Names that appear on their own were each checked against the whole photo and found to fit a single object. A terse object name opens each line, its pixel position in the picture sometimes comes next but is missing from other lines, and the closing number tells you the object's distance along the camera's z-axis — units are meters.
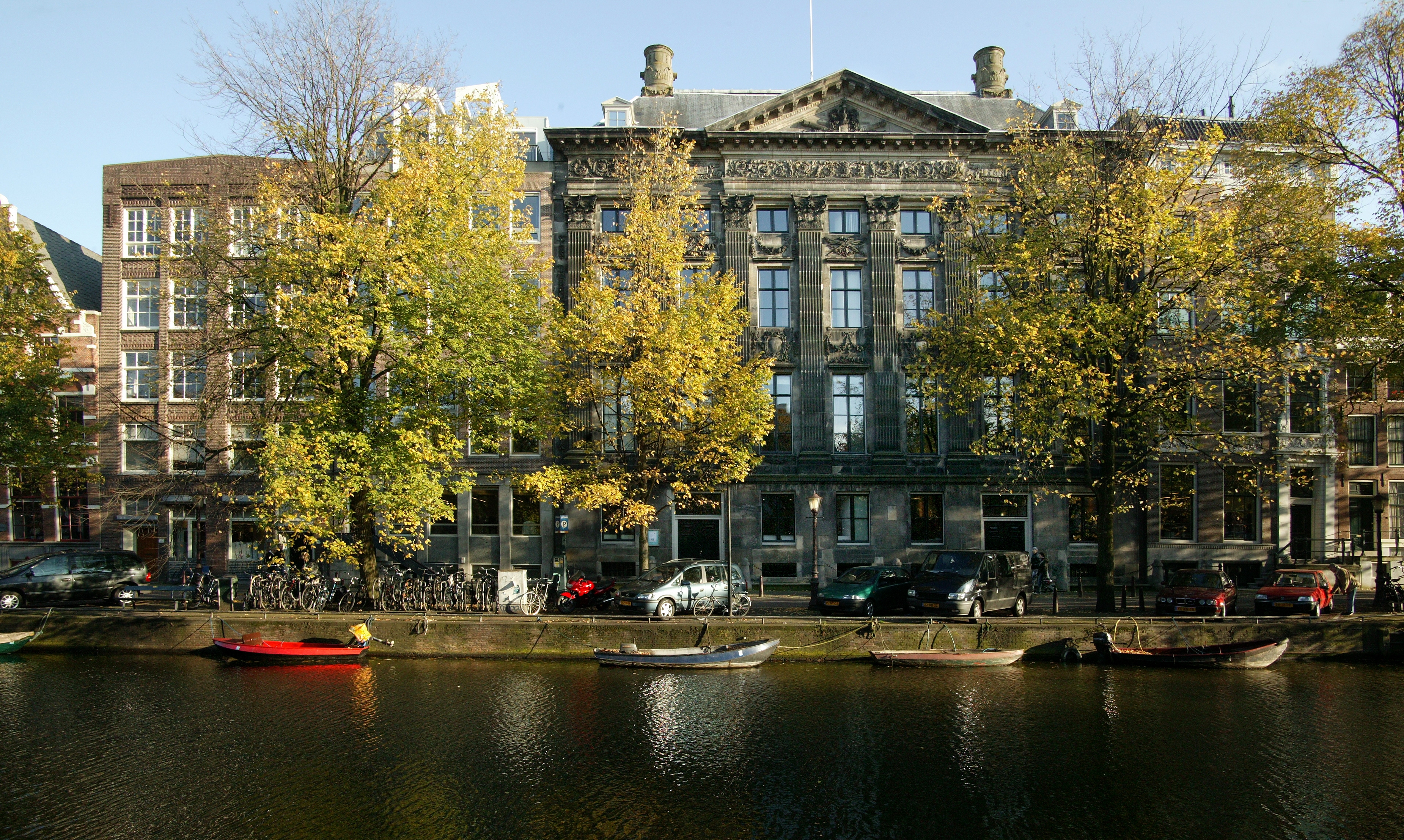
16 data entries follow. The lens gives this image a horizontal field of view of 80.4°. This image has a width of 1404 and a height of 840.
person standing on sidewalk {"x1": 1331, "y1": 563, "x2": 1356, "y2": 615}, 26.52
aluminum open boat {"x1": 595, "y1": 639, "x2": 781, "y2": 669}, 19.55
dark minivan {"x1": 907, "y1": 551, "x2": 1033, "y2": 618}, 22.25
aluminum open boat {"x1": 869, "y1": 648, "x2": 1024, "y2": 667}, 19.81
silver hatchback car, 22.66
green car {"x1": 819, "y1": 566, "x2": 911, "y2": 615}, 23.17
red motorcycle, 24.98
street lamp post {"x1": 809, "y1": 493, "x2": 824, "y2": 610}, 24.53
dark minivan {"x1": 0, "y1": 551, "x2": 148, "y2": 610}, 25.27
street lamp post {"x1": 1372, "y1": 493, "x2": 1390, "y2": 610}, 24.59
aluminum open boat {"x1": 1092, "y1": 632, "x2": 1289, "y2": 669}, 19.67
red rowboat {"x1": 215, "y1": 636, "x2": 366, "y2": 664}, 20.16
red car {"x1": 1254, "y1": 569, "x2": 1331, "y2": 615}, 23.62
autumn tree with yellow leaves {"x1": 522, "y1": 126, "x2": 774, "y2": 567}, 25.12
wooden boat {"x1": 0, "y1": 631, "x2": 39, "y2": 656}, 21.19
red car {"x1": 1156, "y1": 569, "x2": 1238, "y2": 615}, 22.97
